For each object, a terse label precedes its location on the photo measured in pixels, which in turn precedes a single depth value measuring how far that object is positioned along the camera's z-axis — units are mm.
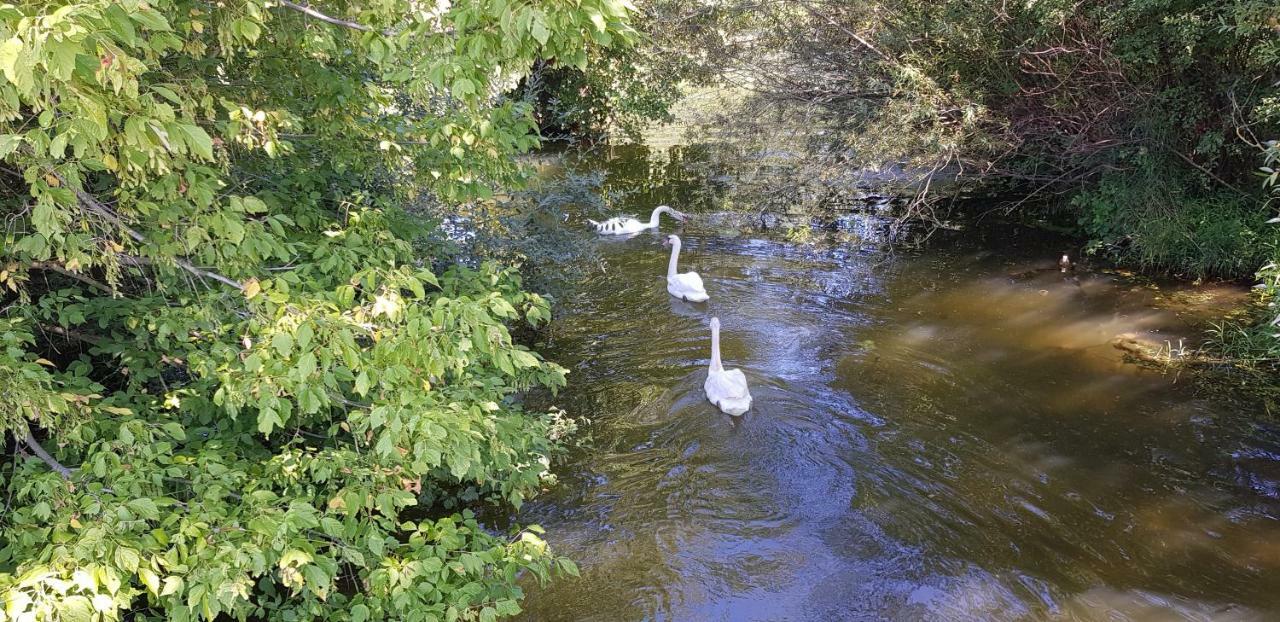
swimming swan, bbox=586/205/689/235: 13124
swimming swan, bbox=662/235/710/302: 10336
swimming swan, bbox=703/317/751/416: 7441
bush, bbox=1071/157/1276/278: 9609
